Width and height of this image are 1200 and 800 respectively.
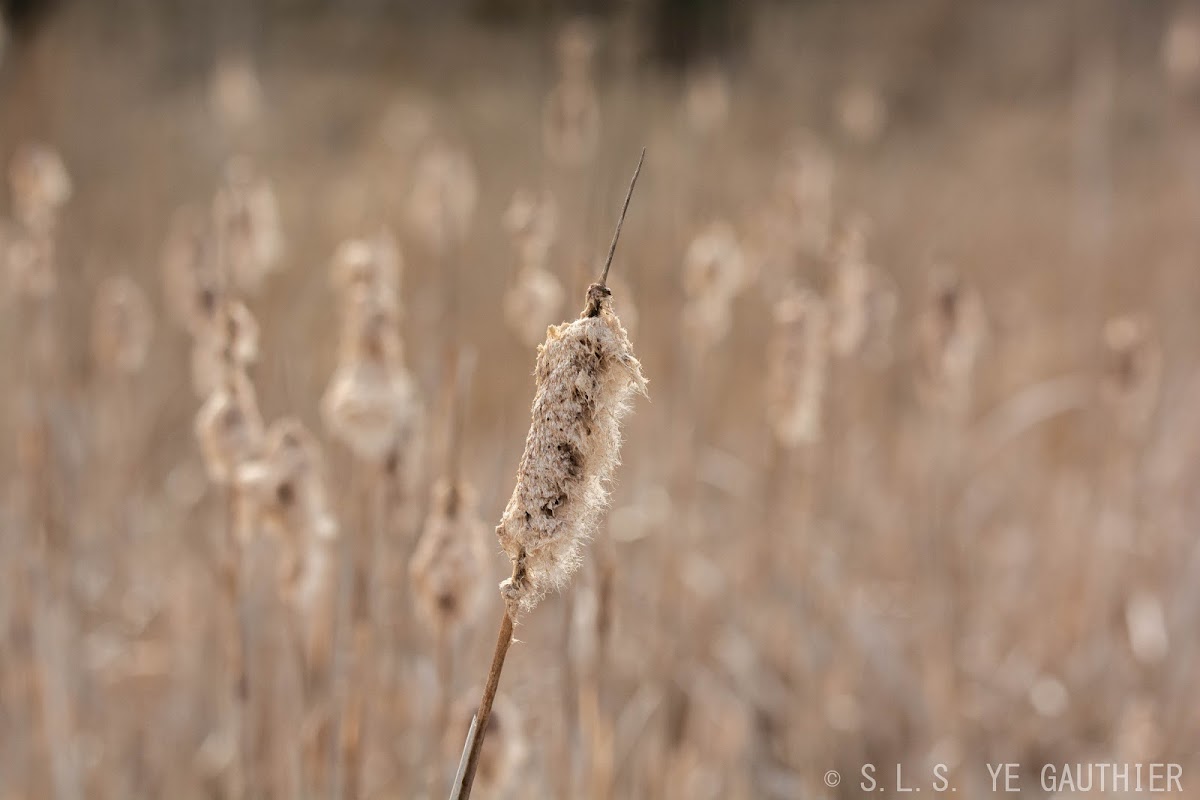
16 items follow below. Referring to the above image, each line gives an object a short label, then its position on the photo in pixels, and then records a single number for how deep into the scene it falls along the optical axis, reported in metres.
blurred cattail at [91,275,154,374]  6.38
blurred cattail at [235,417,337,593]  3.85
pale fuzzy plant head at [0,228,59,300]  5.47
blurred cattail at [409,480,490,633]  3.82
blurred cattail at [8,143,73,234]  5.55
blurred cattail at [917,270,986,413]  6.12
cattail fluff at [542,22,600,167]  6.10
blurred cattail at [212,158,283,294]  4.73
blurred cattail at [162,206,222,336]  4.63
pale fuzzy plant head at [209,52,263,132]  9.05
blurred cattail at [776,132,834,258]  7.66
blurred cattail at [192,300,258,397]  3.85
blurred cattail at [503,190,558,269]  5.00
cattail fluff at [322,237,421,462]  3.90
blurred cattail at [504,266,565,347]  5.15
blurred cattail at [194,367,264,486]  3.87
